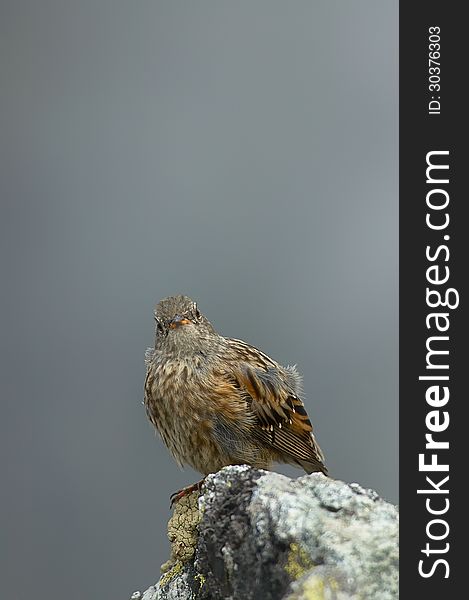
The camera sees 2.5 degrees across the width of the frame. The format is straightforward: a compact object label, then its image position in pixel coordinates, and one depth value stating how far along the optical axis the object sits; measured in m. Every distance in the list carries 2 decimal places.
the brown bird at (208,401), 6.24
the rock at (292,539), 6.08
